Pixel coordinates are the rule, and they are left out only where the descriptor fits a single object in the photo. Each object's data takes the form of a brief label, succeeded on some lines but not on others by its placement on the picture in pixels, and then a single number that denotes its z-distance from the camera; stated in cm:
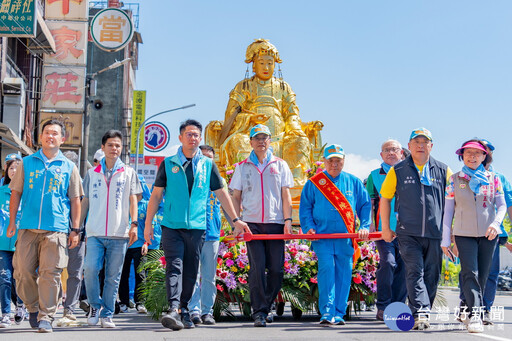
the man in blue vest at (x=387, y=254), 869
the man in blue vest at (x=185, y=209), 752
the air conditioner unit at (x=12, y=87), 2470
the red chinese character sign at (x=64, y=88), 2581
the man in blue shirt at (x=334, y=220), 798
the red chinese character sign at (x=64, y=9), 2673
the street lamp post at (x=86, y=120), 2206
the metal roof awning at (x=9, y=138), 2102
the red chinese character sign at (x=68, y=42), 2625
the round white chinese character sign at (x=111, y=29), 2483
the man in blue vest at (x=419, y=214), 726
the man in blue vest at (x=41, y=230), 723
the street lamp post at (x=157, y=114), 2611
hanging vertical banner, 3747
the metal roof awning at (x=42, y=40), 2492
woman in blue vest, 827
